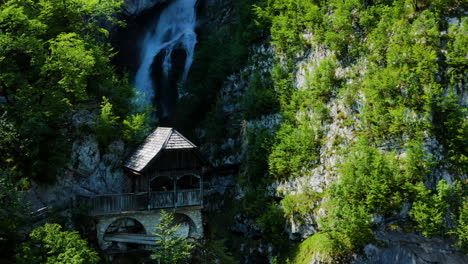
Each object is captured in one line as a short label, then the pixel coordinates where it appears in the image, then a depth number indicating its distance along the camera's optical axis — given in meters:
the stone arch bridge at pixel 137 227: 22.00
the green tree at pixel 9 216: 17.66
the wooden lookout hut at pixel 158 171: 22.19
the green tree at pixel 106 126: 24.09
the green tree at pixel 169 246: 20.61
